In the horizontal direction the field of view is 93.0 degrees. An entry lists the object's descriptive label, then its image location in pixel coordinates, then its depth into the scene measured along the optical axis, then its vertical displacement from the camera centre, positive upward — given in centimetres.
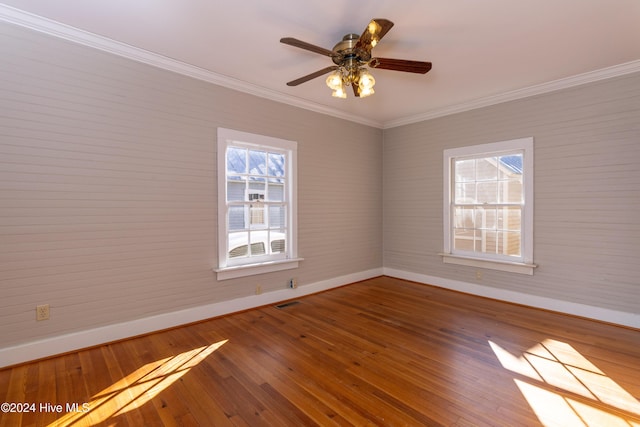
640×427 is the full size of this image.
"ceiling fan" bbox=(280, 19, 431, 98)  255 +127
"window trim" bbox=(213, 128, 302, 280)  358 +3
